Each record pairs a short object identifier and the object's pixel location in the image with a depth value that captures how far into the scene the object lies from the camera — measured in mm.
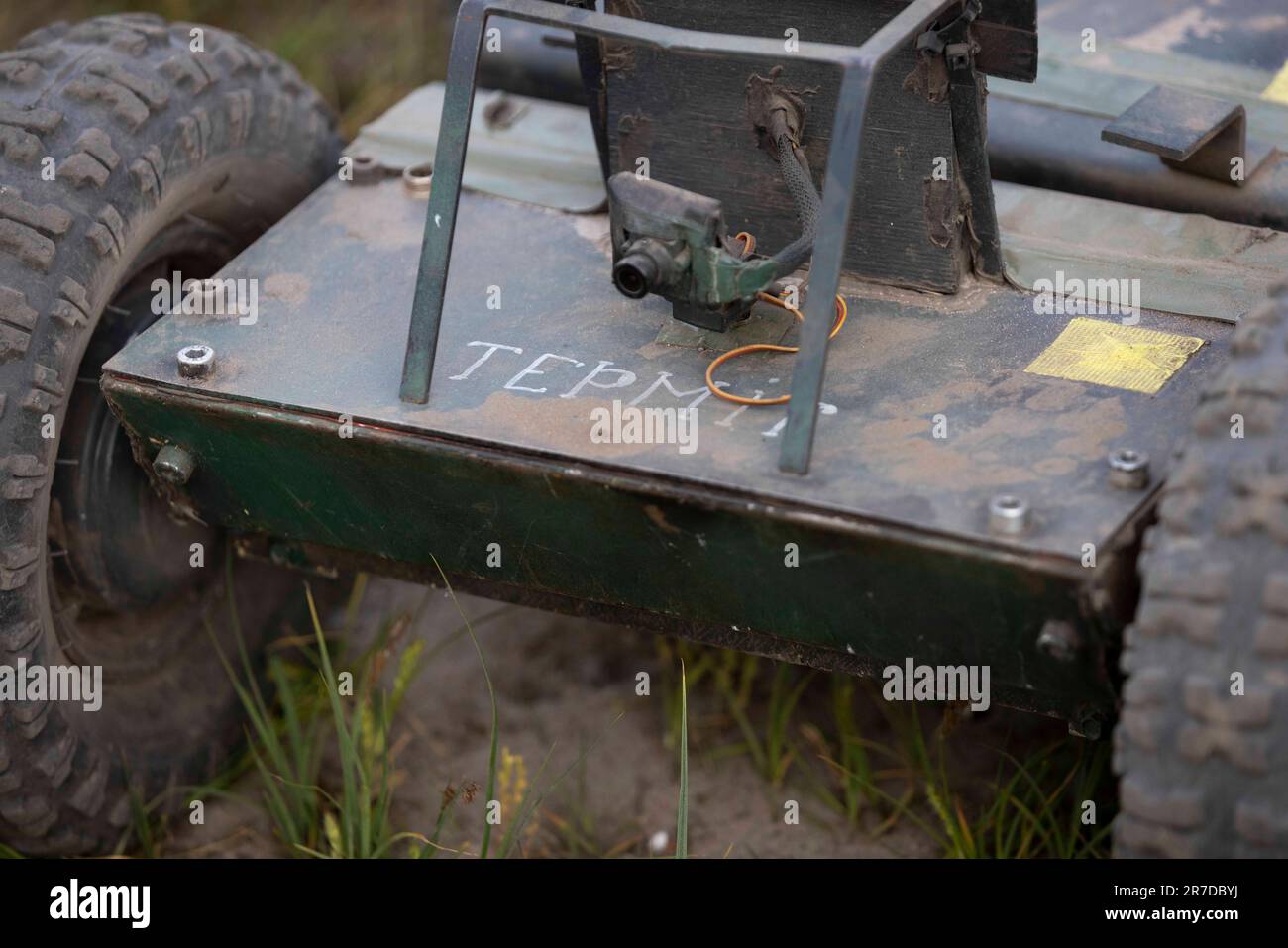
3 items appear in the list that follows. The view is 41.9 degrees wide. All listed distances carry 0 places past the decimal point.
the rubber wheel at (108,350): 2352
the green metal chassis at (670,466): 1963
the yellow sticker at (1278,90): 2953
